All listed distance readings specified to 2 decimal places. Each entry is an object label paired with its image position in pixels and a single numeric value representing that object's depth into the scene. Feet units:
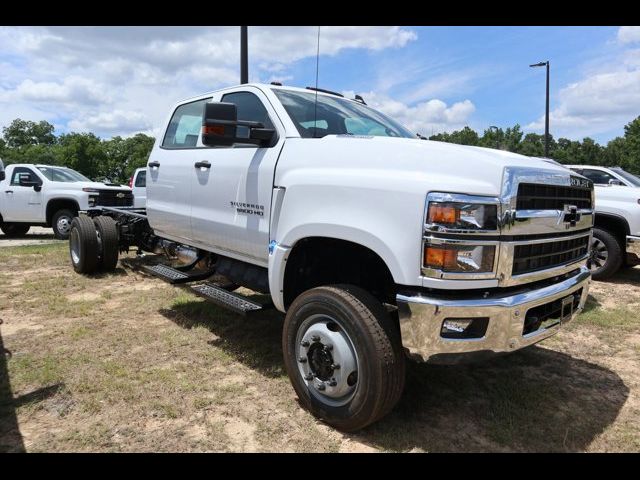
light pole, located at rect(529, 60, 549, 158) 63.87
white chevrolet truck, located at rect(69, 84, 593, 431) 8.31
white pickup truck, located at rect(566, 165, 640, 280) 23.44
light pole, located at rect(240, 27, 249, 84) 27.27
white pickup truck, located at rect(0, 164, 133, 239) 37.27
